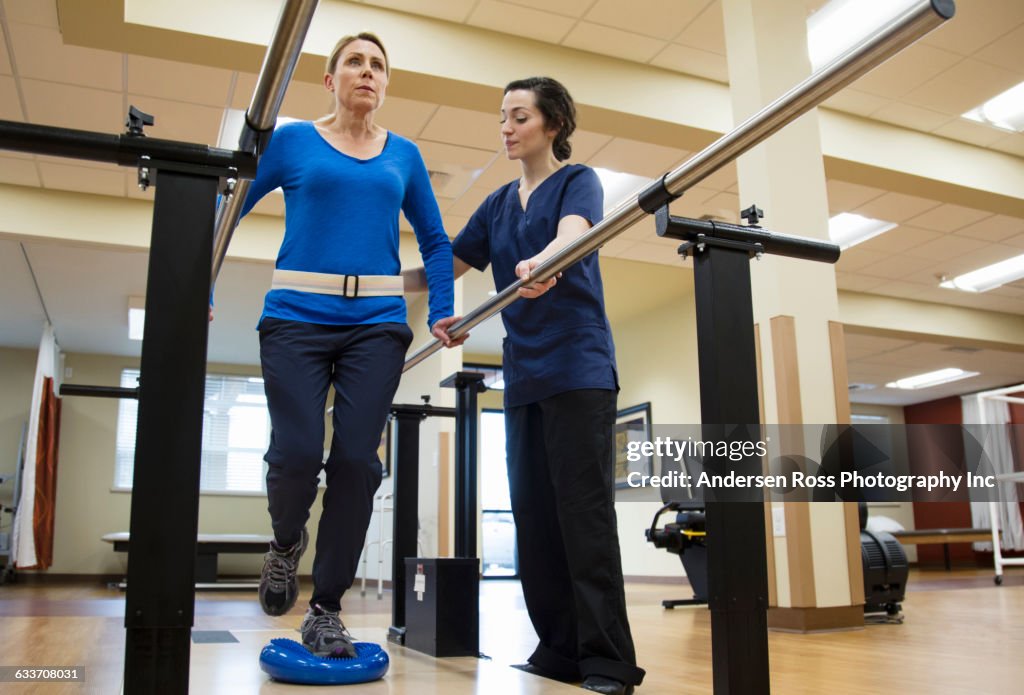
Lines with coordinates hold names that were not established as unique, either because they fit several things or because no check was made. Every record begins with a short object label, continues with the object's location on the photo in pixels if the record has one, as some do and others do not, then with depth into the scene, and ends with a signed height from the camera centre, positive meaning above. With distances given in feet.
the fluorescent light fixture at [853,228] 22.00 +6.69
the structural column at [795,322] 11.35 +2.28
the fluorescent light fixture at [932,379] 37.68 +4.65
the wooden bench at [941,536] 32.91 -2.20
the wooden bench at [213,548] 25.52 -1.77
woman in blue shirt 5.28 +1.04
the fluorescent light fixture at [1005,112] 16.98 +7.53
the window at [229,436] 32.83 +2.16
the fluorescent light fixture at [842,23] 13.74 +7.61
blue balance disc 5.08 -1.07
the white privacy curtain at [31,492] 25.95 +0.03
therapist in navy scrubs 5.51 +0.55
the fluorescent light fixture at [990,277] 25.54 +6.29
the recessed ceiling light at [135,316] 26.32 +5.74
